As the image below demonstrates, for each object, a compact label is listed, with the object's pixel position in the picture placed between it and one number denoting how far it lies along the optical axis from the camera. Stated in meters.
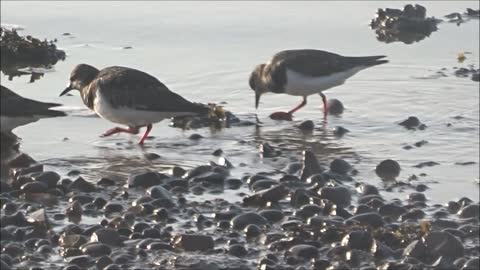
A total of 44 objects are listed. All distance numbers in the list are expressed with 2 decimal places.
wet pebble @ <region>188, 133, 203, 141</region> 22.72
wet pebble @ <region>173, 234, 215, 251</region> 15.95
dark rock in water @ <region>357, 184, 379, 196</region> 18.65
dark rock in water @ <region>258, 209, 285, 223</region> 17.33
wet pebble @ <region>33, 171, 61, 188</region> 18.81
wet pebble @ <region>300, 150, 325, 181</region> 19.62
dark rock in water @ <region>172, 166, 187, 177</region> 19.77
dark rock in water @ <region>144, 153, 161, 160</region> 21.50
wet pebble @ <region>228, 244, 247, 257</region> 15.84
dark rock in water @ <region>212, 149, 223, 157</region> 21.44
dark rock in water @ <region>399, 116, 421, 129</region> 23.48
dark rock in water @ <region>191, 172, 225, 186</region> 19.42
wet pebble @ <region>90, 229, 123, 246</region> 16.03
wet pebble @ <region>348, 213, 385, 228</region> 16.80
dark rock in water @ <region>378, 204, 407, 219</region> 17.50
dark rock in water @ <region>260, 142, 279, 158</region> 21.51
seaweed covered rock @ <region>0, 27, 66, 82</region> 29.31
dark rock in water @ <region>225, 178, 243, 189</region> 19.34
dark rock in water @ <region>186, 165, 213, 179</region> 19.61
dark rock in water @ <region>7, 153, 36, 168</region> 20.42
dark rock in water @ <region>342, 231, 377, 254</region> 15.87
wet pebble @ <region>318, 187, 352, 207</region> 18.09
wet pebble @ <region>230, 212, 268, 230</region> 16.94
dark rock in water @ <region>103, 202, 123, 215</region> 17.75
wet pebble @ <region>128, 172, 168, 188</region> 19.15
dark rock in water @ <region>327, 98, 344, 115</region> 24.84
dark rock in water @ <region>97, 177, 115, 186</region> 19.37
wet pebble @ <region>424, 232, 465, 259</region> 15.59
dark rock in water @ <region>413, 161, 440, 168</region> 20.70
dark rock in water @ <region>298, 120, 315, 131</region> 23.84
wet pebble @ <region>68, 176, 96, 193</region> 18.87
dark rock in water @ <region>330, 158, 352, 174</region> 20.19
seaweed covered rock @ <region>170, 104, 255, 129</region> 23.67
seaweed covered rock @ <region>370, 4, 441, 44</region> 32.81
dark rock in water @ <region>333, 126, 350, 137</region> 23.27
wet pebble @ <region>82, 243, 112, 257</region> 15.60
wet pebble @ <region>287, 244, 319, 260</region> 15.66
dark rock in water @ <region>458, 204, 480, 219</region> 17.33
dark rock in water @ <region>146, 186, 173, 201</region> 18.16
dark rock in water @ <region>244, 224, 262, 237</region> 16.61
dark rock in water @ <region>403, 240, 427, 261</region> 15.65
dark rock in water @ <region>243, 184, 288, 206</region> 18.11
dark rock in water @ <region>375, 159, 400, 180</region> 20.11
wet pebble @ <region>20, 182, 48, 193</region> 18.56
